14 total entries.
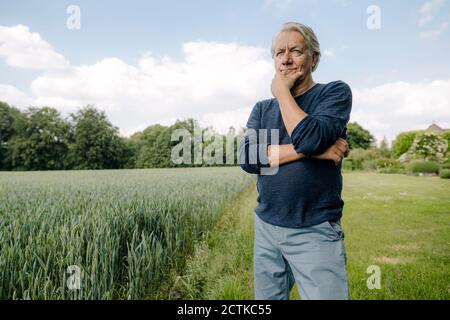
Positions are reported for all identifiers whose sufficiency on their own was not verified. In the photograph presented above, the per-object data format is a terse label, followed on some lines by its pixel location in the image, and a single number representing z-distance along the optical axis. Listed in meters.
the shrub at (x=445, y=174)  13.70
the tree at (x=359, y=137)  39.31
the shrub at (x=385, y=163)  22.45
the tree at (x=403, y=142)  24.07
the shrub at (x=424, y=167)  16.80
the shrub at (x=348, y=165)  25.21
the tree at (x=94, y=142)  23.69
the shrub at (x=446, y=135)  20.50
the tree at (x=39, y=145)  24.45
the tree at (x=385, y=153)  27.27
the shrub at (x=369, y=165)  23.34
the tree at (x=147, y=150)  29.12
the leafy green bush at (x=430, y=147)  19.97
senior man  1.28
